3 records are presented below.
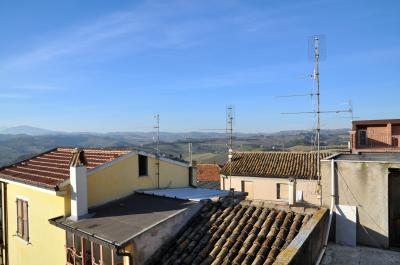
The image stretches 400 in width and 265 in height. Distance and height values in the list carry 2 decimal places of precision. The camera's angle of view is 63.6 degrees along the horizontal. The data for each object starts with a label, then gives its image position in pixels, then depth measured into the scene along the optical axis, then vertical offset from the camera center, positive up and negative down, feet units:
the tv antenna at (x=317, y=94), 32.09 +3.03
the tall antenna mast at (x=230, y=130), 54.79 -0.97
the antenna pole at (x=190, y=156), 46.66 -4.79
